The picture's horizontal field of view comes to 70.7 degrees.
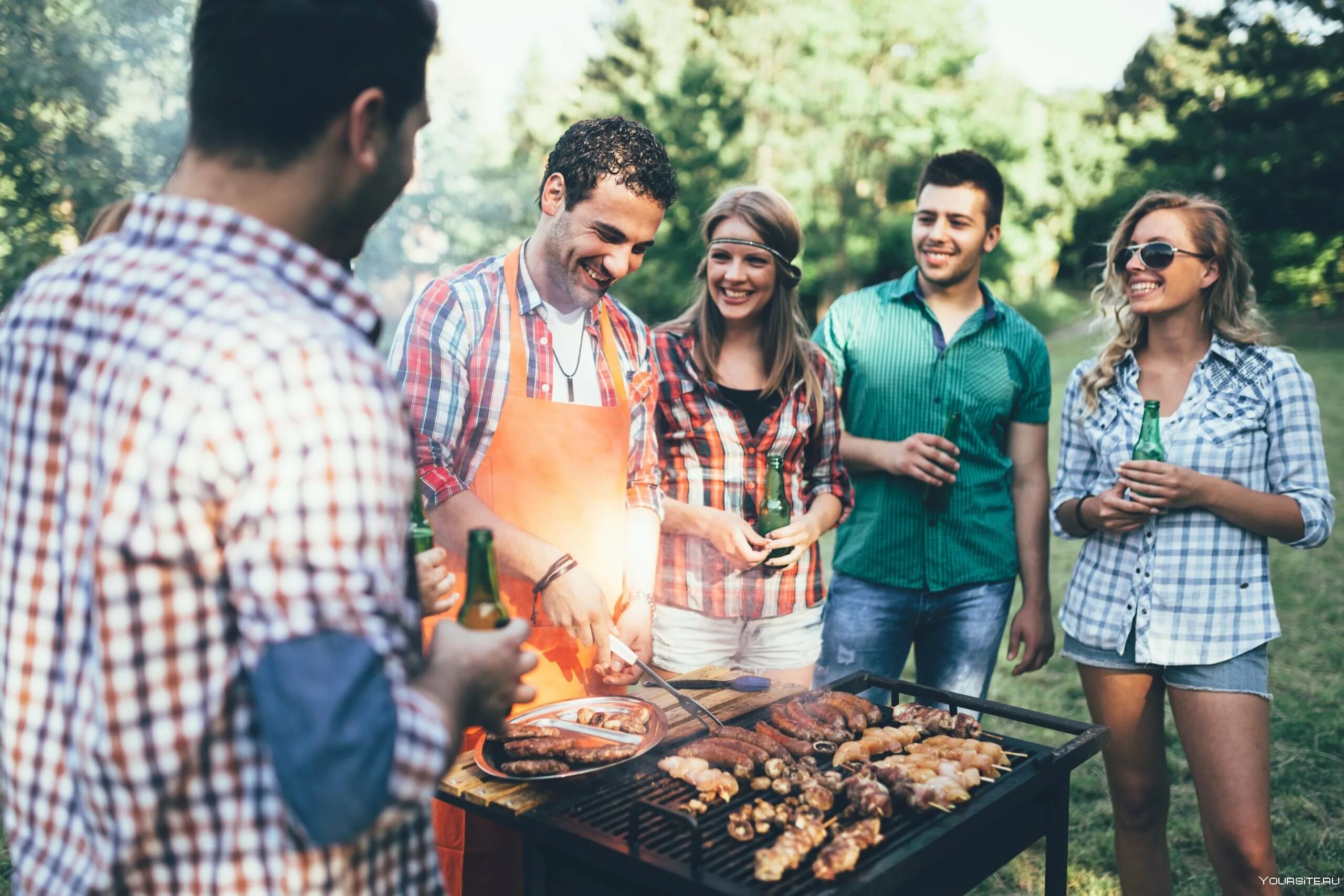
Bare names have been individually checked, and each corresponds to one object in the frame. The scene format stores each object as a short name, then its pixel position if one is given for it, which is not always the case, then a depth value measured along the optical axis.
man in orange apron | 2.72
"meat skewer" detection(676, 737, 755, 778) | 2.37
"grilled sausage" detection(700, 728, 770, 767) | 2.45
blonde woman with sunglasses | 3.08
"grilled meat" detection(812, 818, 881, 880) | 1.90
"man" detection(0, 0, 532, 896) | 1.10
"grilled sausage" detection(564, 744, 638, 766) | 2.28
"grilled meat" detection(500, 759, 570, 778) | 2.23
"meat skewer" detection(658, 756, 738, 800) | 2.26
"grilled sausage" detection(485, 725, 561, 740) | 2.45
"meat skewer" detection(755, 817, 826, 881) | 1.91
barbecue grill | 1.90
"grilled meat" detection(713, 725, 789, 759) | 2.49
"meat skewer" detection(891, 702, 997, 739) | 2.71
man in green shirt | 3.93
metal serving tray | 2.33
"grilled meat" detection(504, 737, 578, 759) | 2.33
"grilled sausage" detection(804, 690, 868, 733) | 2.71
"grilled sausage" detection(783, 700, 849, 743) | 2.63
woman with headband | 3.66
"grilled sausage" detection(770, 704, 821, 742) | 2.63
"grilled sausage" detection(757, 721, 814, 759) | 2.54
